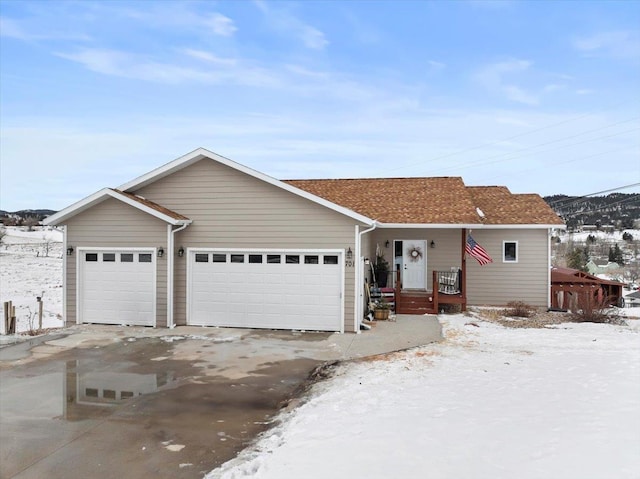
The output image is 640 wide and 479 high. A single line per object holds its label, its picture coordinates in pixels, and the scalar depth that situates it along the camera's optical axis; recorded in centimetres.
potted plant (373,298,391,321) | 1285
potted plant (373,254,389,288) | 1528
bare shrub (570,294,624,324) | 1293
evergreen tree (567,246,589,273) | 4784
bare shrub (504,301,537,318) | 1373
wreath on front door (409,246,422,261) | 1563
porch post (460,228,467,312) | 1381
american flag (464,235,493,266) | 1376
